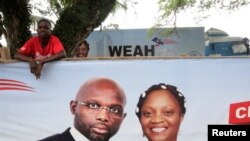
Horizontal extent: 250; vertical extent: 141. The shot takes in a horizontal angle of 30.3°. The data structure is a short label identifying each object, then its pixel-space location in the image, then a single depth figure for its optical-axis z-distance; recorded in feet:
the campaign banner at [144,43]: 39.68
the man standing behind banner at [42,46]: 14.86
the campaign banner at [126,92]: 14.58
